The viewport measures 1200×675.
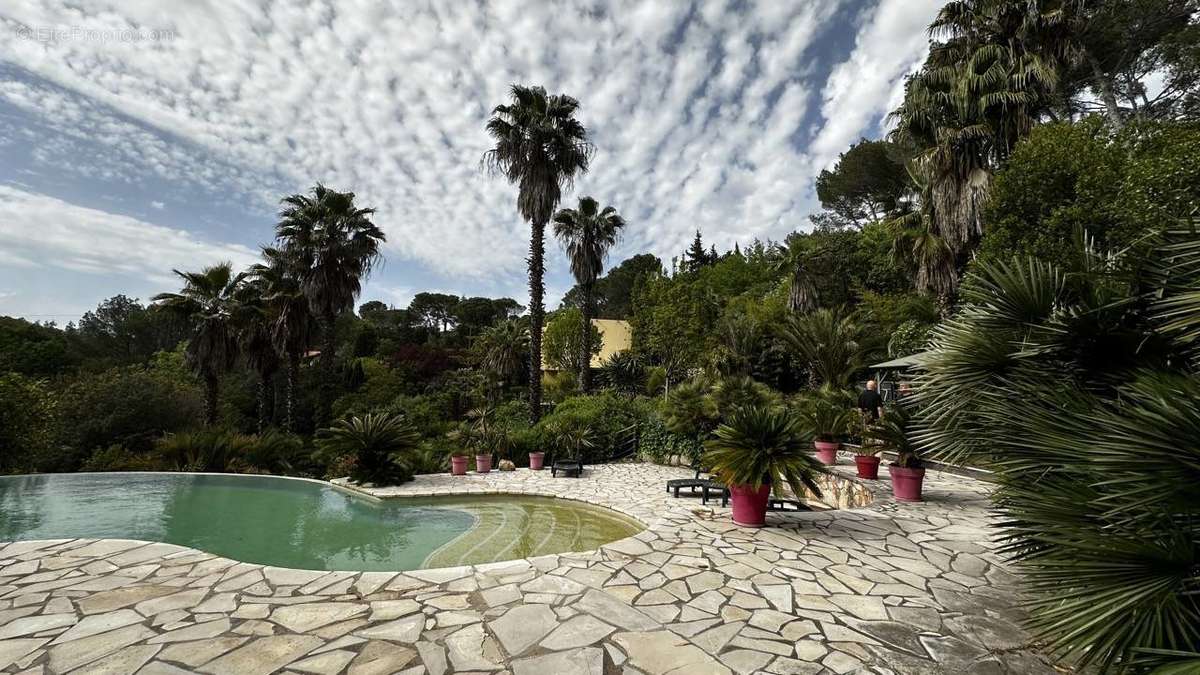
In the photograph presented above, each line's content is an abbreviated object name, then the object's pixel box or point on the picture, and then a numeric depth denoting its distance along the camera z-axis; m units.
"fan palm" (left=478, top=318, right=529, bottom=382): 21.08
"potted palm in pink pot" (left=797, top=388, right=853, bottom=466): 9.69
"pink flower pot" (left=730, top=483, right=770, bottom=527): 5.61
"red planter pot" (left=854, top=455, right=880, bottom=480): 8.11
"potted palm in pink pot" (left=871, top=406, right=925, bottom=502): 6.68
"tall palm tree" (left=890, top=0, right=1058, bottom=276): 11.34
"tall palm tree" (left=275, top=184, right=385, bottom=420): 15.34
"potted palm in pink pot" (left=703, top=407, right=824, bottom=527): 5.12
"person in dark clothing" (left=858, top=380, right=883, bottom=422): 9.20
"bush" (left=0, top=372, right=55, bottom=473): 9.17
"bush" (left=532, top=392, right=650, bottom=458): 11.71
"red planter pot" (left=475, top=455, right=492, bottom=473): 10.41
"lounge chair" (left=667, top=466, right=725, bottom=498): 7.18
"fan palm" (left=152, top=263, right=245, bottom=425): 13.48
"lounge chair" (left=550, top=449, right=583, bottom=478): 9.99
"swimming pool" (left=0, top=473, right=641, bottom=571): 5.66
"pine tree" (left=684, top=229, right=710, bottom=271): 42.47
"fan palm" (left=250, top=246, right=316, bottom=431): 15.38
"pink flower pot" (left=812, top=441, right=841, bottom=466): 9.63
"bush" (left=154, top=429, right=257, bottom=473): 10.59
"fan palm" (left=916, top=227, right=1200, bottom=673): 2.01
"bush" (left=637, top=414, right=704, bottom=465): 10.76
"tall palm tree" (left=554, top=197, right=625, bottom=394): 19.34
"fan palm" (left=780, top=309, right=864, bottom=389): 15.83
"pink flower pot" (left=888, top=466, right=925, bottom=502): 6.85
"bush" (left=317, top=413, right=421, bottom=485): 8.94
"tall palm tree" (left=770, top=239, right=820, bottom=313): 19.94
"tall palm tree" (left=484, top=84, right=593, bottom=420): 13.49
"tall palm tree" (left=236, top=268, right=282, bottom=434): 14.63
